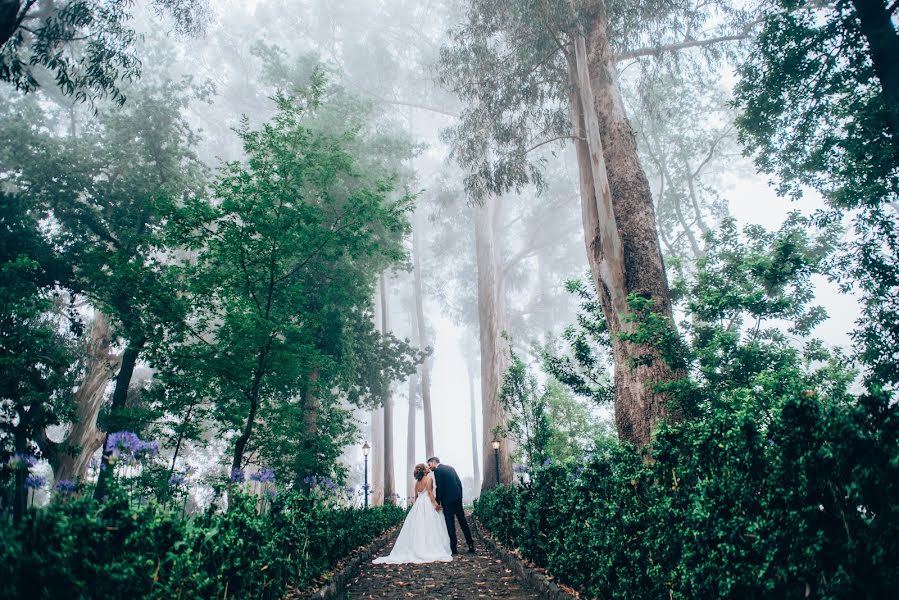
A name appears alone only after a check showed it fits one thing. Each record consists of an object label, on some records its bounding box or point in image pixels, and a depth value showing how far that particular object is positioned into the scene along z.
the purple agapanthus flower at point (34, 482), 3.84
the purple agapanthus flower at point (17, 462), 3.15
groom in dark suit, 8.07
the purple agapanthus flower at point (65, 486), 5.18
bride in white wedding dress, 7.54
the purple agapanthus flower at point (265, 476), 7.91
